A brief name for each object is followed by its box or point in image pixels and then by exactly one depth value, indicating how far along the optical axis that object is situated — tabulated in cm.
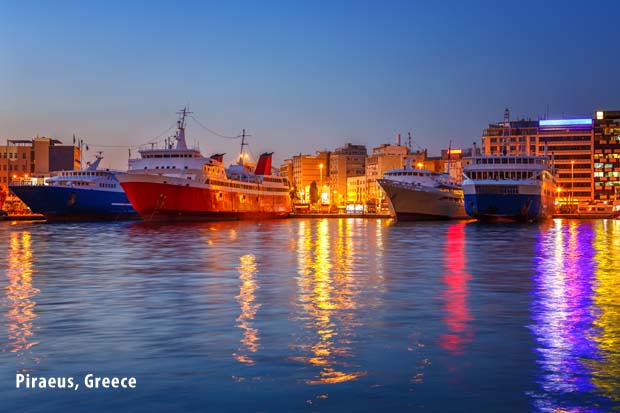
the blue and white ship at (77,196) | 10819
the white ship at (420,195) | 11319
